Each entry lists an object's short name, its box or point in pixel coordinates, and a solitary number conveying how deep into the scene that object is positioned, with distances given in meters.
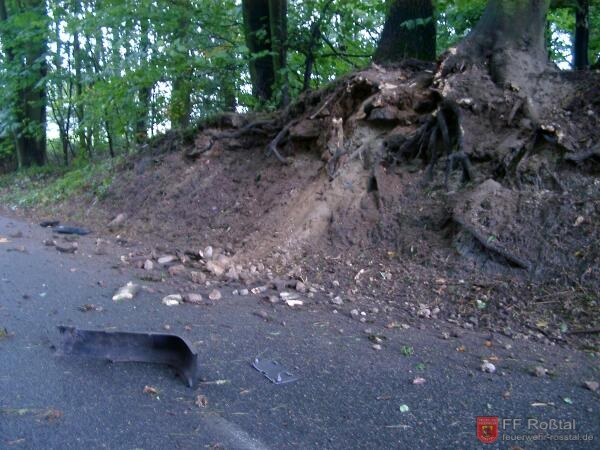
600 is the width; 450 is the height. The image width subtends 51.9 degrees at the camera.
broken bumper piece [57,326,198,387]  4.89
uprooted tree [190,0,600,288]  7.23
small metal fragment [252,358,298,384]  4.75
